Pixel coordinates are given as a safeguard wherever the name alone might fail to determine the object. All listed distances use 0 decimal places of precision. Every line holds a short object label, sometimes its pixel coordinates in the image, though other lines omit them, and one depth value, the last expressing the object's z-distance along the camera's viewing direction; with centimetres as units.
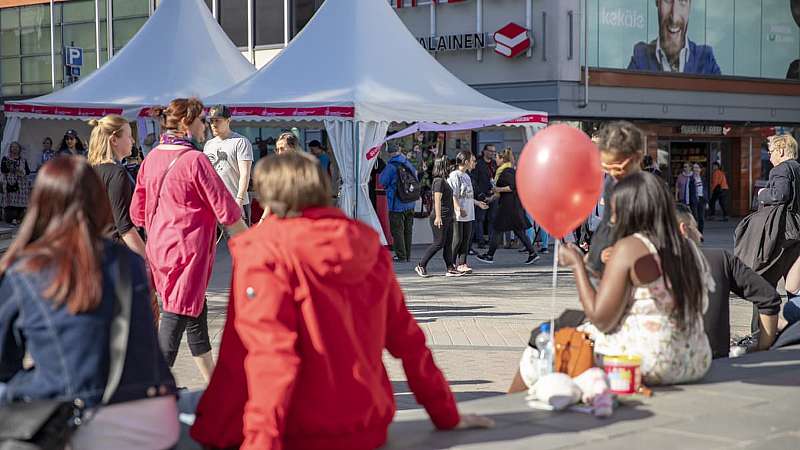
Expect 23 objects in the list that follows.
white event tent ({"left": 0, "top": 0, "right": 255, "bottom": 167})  1970
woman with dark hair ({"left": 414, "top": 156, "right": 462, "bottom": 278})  1534
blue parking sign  2372
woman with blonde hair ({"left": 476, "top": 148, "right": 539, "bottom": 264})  1747
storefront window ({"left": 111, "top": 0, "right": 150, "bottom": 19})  3659
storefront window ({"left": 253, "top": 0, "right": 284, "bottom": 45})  3366
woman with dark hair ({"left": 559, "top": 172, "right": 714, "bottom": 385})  527
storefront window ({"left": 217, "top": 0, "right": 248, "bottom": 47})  3447
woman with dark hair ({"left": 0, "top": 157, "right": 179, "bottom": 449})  356
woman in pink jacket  665
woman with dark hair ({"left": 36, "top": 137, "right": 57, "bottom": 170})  2338
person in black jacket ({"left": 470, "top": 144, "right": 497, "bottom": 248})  1877
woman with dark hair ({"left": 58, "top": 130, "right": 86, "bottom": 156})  1568
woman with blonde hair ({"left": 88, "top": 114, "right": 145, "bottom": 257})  690
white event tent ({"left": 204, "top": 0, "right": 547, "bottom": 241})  1617
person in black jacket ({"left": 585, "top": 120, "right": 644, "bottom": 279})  590
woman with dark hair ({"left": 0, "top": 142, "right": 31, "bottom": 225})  2423
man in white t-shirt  971
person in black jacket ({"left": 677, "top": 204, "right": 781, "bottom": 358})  707
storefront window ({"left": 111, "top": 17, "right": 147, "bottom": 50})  3669
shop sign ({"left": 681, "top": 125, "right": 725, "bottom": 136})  3292
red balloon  553
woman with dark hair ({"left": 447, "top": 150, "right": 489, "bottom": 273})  1554
